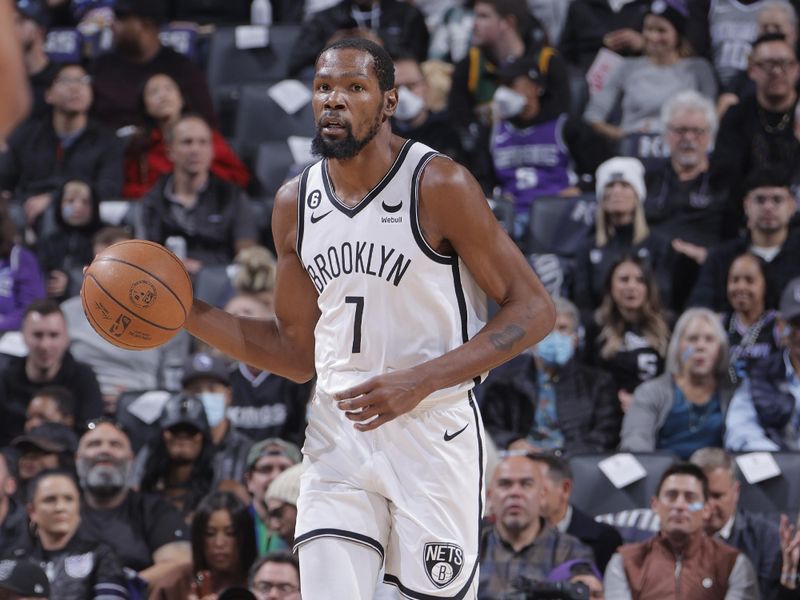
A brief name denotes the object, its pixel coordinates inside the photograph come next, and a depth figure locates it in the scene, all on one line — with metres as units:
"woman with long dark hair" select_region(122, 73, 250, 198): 19.83
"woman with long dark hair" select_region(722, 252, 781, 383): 16.31
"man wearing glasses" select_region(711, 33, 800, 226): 18.68
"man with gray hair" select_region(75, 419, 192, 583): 14.43
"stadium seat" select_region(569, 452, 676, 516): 14.78
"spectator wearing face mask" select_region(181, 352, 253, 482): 15.57
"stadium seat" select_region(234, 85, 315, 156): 21.03
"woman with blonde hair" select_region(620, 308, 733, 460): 15.77
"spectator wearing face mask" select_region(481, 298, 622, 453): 16.08
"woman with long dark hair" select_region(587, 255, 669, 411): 16.67
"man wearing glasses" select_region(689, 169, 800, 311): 17.30
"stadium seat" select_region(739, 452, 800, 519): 14.62
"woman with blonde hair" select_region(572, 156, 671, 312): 17.81
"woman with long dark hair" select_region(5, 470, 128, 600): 13.23
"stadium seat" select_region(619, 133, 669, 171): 19.42
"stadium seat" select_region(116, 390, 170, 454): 16.25
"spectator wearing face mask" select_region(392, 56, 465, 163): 19.11
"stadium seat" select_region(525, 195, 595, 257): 18.58
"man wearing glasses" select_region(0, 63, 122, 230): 20.17
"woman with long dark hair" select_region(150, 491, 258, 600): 13.59
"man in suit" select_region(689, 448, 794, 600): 13.91
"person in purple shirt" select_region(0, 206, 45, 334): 17.89
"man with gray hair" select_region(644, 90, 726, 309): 18.73
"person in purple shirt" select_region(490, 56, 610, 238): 19.53
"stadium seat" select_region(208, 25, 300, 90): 22.50
